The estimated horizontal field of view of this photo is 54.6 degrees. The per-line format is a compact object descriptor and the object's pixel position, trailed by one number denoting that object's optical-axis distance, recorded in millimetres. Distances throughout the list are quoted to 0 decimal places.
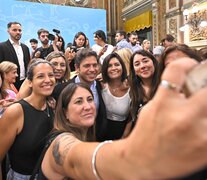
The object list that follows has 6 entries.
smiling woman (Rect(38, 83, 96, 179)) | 1103
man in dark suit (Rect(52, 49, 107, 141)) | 1822
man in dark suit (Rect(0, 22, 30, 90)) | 2902
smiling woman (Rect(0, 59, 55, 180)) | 1415
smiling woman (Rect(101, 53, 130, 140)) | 1852
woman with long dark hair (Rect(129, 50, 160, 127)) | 1762
